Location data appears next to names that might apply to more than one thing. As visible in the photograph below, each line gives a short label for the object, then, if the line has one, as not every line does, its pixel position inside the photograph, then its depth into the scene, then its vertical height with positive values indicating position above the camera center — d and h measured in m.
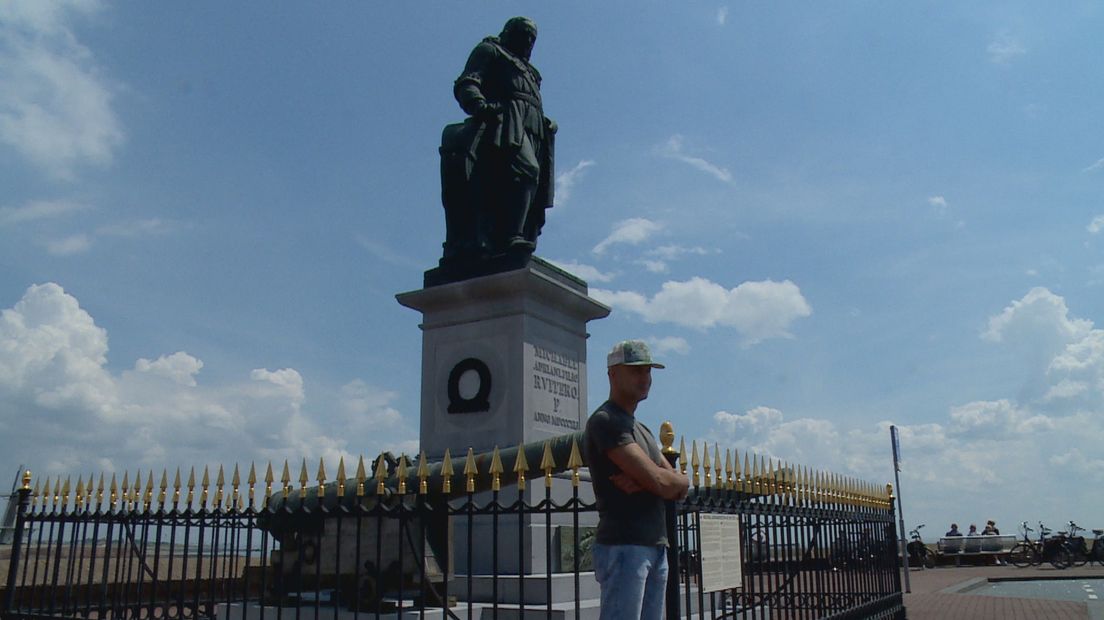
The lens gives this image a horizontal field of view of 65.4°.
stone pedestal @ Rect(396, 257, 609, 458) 9.44 +1.69
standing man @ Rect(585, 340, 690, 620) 4.09 +0.07
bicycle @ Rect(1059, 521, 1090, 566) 26.73 -1.33
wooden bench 29.67 -1.31
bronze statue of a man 10.64 +4.29
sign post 19.30 +1.03
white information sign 5.30 -0.27
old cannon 5.52 -0.11
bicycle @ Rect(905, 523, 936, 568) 29.14 -1.53
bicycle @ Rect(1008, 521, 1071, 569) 26.14 -1.41
